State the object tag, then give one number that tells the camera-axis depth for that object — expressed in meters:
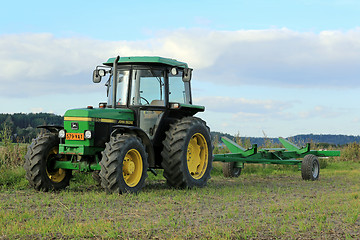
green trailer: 13.23
